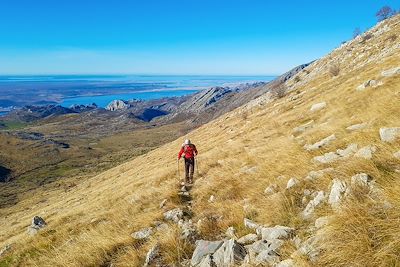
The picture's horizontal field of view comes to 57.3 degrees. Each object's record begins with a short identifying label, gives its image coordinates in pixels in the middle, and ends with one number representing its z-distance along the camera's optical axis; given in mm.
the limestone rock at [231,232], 7415
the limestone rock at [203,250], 6754
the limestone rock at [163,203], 11643
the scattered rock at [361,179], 6530
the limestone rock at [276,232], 6282
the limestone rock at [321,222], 5892
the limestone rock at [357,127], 12016
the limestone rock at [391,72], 22616
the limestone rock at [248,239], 6812
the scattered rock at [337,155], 9233
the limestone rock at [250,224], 7320
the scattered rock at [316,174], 8172
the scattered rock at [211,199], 10454
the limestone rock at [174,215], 9846
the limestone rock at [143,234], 8906
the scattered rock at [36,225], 16580
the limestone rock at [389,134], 8849
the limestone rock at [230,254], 6004
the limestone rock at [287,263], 5005
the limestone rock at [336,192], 6380
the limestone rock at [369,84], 22609
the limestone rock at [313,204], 6864
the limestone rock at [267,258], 5490
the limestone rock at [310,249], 5086
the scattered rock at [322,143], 11414
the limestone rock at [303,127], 18123
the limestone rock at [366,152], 8095
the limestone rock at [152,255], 7332
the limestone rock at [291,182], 8414
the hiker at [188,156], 15841
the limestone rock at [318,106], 26156
